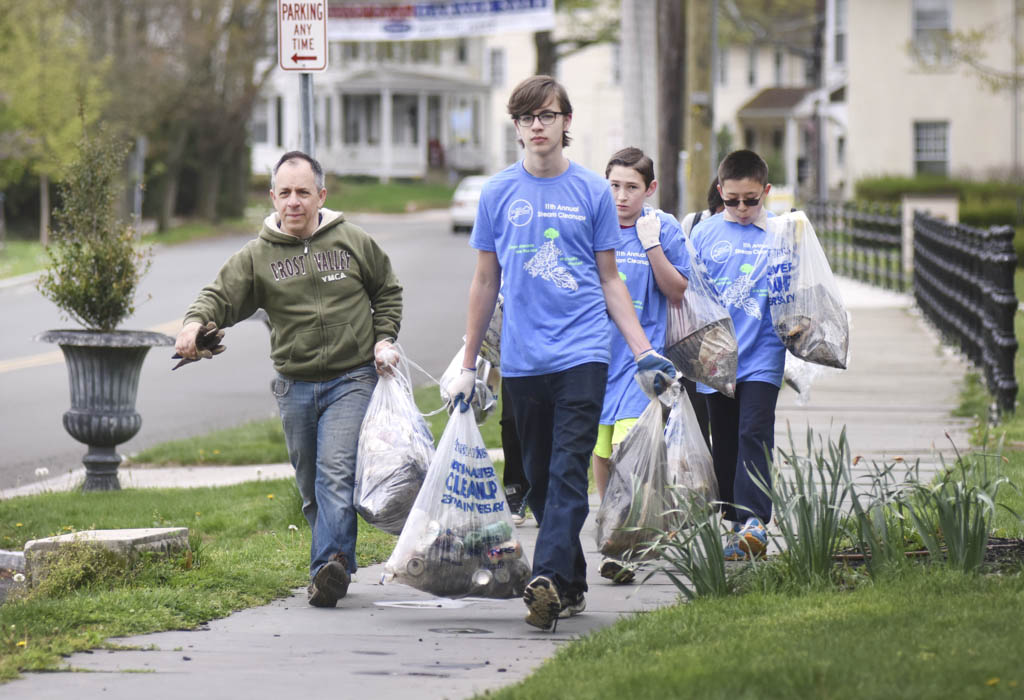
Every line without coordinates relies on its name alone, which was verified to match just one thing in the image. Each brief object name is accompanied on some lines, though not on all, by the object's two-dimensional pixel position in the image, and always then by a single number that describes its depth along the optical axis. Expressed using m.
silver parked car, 79.56
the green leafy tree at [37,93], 68.12
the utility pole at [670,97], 31.00
